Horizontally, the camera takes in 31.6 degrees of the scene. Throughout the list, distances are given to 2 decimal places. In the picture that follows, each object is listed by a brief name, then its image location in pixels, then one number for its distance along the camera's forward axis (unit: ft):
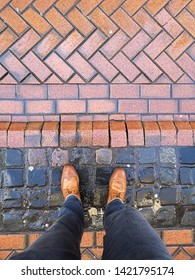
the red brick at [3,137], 8.33
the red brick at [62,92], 8.67
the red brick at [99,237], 8.52
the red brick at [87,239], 8.52
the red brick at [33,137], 8.33
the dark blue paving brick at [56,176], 8.48
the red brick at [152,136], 8.41
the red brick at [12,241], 8.45
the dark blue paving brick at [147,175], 8.52
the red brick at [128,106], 8.72
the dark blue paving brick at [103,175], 8.50
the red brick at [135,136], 8.39
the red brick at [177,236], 8.56
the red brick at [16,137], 8.32
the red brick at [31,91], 8.66
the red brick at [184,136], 8.44
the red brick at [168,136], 8.43
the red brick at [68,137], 8.35
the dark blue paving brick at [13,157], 8.38
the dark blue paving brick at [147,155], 8.47
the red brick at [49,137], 8.34
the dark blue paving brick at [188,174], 8.54
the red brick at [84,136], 8.36
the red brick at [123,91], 8.71
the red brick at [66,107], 8.68
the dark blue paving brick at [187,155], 8.50
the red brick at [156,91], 8.75
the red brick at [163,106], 8.74
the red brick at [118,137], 8.36
